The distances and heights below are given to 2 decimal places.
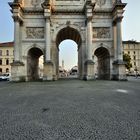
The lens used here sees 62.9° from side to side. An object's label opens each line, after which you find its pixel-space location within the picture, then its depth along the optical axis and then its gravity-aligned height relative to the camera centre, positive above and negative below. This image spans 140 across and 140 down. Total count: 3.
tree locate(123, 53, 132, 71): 34.59 +3.87
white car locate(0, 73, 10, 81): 21.80 -1.12
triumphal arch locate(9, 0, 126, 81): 15.16 +5.96
